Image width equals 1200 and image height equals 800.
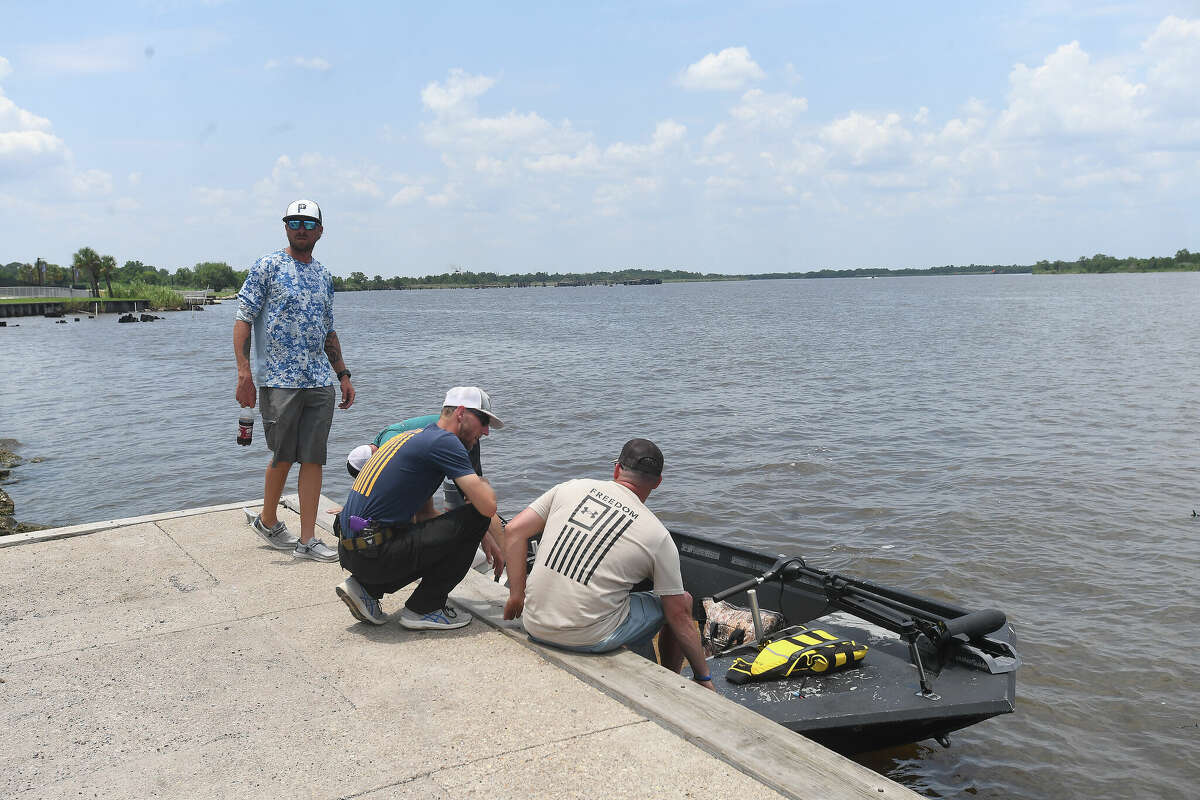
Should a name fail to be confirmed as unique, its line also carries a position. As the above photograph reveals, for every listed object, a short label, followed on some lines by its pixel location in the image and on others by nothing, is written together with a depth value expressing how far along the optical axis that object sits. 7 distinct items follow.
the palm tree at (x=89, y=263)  113.75
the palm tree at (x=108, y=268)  116.94
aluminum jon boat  4.58
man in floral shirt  5.84
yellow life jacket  4.99
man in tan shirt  4.21
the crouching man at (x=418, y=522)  4.63
